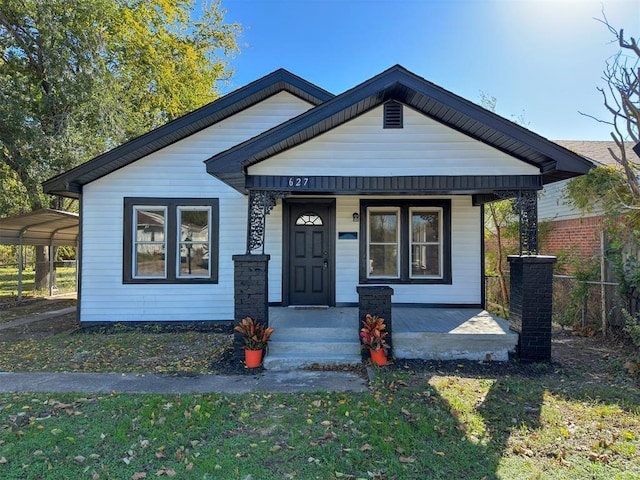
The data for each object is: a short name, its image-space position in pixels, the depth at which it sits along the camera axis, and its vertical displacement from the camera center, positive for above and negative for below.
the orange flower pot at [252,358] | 5.60 -1.60
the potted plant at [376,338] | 5.63 -1.32
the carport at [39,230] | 10.80 +0.66
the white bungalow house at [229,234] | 8.08 +0.35
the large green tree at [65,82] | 11.72 +5.72
